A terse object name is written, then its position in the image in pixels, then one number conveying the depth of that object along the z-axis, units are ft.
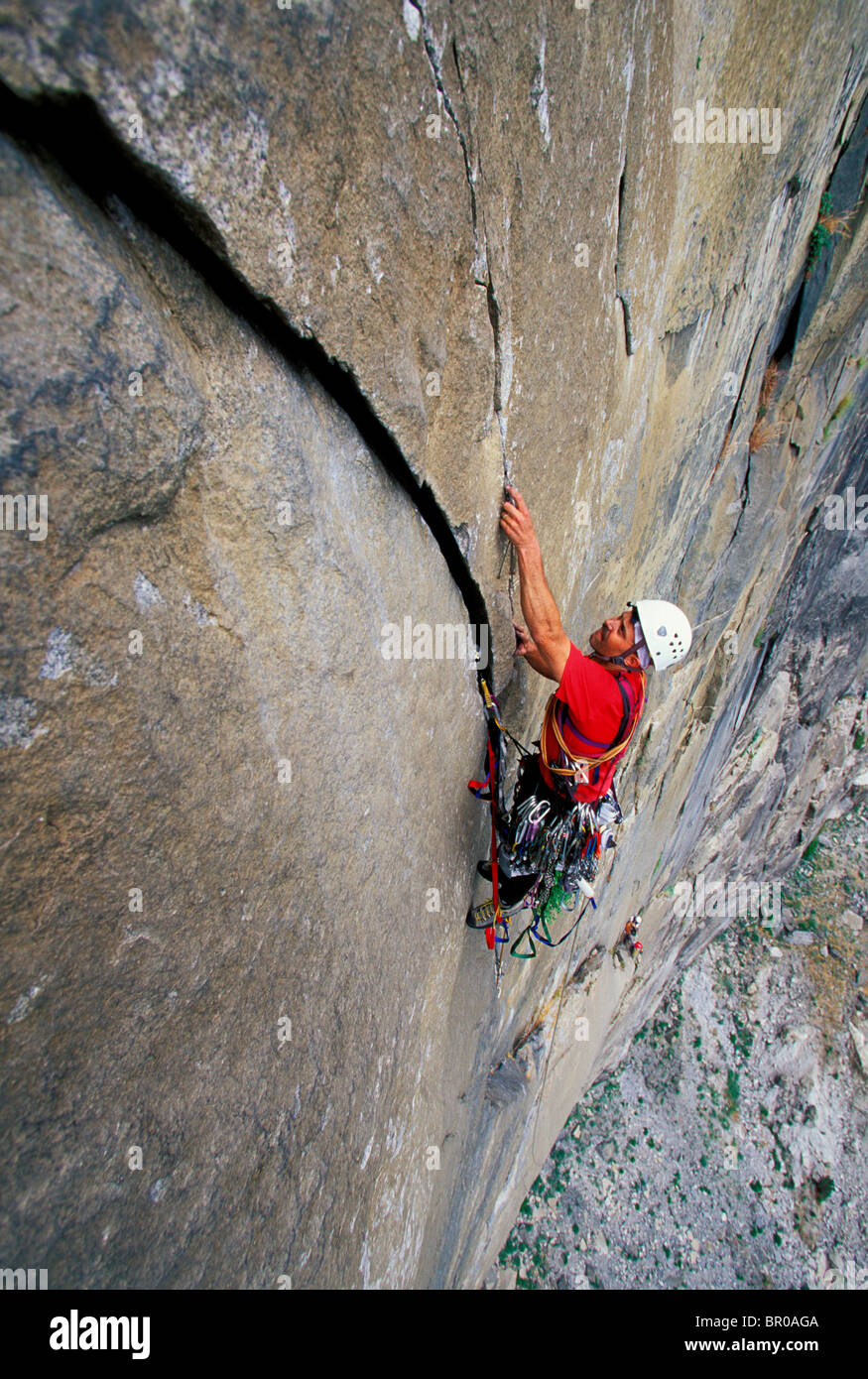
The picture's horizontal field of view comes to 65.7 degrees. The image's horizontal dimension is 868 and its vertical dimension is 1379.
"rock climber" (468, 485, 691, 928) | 7.94
